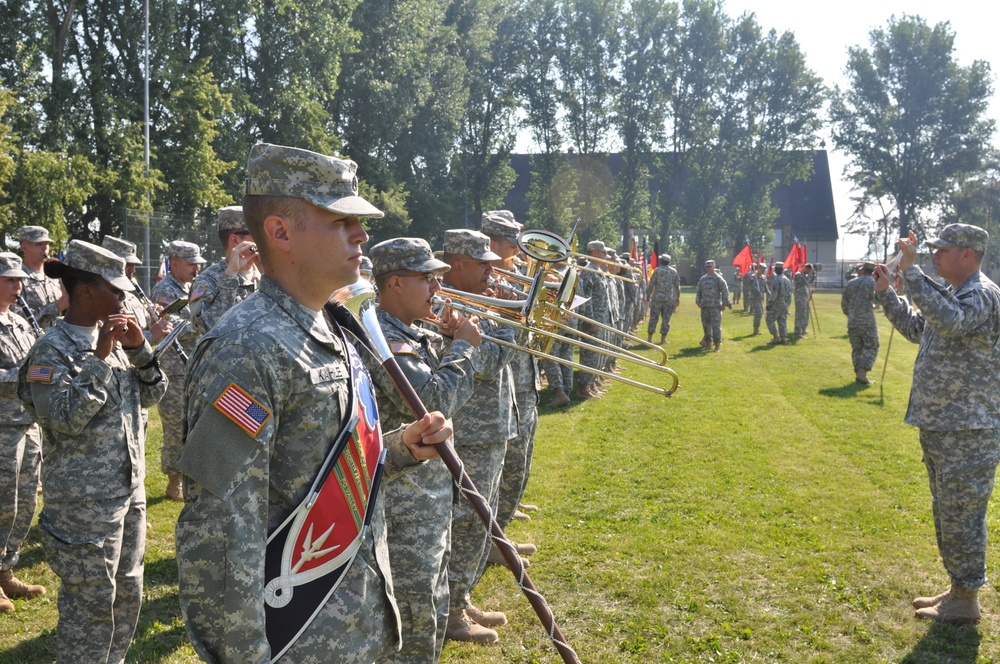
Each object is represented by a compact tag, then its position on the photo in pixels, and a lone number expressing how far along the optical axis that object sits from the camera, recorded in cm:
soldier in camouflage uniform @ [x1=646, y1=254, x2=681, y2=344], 2305
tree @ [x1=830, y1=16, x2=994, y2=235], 6500
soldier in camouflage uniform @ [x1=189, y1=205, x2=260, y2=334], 689
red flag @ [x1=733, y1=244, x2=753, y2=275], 3281
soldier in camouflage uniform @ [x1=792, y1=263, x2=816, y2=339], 2558
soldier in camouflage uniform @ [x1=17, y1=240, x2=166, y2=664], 419
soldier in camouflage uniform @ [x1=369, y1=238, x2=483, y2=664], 400
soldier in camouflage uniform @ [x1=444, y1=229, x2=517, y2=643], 525
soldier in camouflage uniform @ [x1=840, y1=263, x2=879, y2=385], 1656
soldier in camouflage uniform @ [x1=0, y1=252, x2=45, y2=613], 580
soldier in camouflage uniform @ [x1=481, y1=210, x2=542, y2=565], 645
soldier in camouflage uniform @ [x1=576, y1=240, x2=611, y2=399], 1521
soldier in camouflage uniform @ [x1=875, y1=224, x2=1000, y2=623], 562
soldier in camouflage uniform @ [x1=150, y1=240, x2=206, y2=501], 794
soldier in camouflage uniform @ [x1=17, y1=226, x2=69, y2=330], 915
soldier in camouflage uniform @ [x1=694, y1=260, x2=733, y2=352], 2223
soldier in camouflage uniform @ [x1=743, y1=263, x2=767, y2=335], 2825
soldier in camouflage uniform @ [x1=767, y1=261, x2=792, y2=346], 2419
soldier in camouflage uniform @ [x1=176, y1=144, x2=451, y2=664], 212
